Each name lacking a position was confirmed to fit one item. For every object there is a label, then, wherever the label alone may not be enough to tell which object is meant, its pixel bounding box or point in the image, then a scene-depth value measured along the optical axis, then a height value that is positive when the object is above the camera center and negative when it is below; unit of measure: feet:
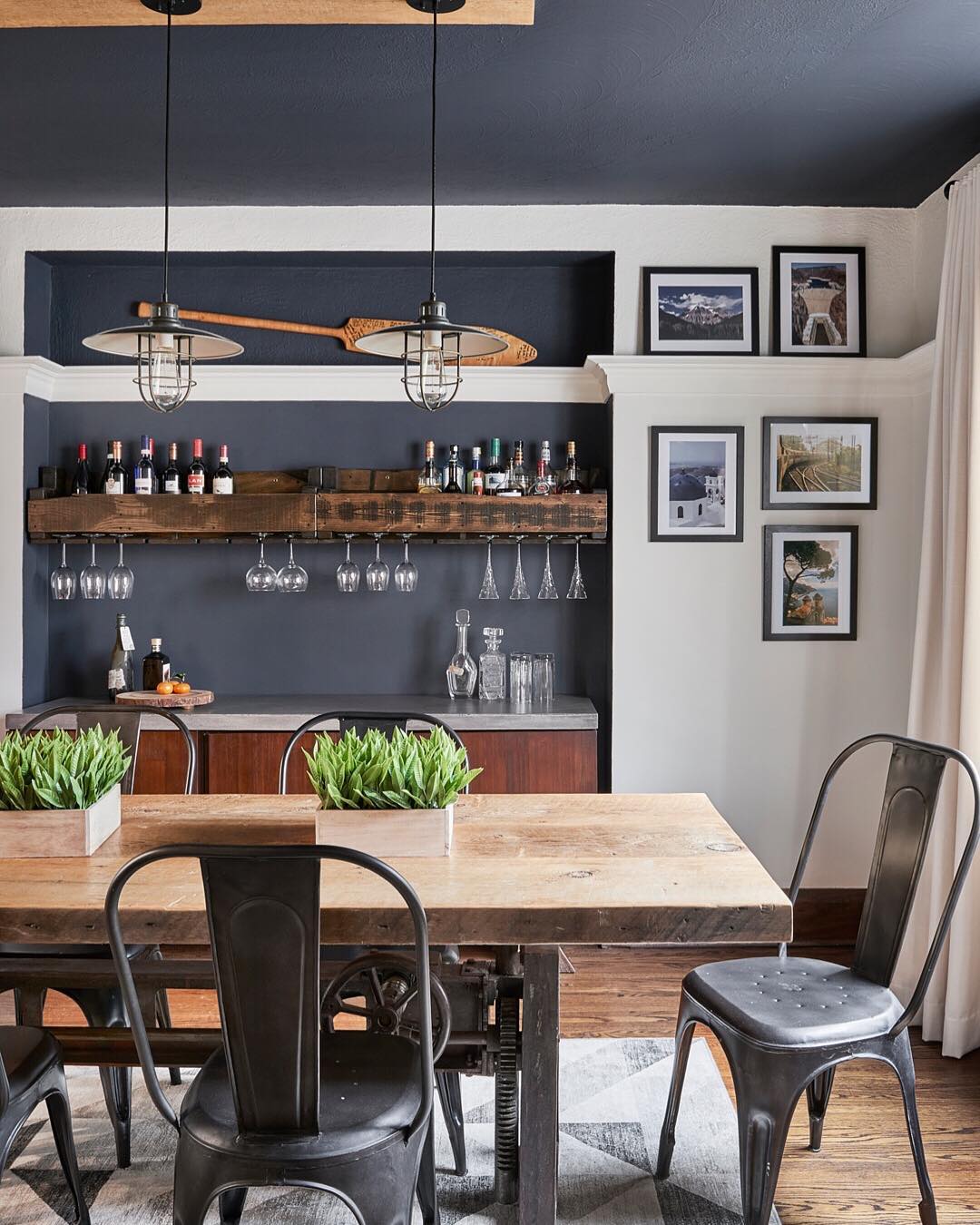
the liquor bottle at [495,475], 13.64 +1.26
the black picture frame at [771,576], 13.26 +0.05
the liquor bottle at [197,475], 13.66 +1.21
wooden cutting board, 13.01 -1.60
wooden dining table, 5.87 -1.85
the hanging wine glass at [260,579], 13.57 -0.11
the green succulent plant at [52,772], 6.88 -1.33
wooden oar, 14.07 +3.18
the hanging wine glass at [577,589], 13.58 -0.16
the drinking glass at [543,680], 13.65 -1.33
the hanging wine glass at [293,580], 13.58 -0.11
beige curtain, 10.06 -0.35
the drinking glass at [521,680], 13.56 -1.32
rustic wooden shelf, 13.33 +0.71
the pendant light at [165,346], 7.59 +1.65
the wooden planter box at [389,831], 6.72 -1.63
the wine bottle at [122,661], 13.66 -1.20
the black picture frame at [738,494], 13.29 +1.06
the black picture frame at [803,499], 13.22 +1.41
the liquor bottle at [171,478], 13.80 +1.16
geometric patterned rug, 7.41 -4.42
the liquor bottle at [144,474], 13.60 +1.20
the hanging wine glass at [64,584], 13.37 -0.22
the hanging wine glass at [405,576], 13.53 -0.04
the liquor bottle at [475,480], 13.58 +1.19
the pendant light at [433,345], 7.52 +1.69
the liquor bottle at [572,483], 13.66 +1.20
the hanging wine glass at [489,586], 13.84 -0.15
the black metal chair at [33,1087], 5.86 -2.96
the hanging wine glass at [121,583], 13.38 -0.19
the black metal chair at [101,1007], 7.87 -3.32
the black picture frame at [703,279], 13.44 +3.44
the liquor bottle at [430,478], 13.65 +1.21
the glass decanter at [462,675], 13.91 -1.31
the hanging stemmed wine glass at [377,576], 13.41 -0.05
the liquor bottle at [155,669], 13.75 -1.29
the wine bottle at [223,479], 13.67 +1.15
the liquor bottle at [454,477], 13.69 +1.23
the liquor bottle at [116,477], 13.67 +1.16
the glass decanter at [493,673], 13.82 -1.28
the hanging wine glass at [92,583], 13.61 -0.21
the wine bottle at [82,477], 13.83 +1.16
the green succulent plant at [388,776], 6.73 -1.28
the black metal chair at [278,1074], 5.08 -2.48
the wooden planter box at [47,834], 6.84 -1.71
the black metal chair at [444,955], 7.80 -3.61
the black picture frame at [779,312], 13.44 +3.37
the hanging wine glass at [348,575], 13.37 -0.04
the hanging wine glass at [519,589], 13.79 -0.18
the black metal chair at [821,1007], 6.58 -2.79
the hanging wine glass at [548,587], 14.02 -0.15
